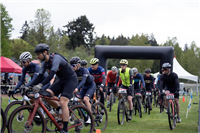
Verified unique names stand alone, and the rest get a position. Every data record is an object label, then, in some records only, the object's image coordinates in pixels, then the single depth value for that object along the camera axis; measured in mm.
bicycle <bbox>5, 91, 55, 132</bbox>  5670
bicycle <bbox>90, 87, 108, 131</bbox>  7512
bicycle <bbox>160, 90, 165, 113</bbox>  13886
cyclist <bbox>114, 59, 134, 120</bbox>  9633
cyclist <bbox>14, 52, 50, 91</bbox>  7320
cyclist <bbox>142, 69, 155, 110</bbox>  14392
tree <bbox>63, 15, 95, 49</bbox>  65438
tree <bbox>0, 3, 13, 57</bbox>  40894
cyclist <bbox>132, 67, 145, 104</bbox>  12352
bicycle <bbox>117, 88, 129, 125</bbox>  8823
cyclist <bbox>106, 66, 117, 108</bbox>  14391
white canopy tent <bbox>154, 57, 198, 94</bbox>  30734
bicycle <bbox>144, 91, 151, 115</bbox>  12945
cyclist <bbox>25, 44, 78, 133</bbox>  5215
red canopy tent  22822
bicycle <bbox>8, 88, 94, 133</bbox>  4902
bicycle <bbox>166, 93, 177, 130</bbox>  8231
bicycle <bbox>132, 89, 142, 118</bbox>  11164
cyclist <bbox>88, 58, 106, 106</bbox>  9070
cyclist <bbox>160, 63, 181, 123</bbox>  8805
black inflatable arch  19422
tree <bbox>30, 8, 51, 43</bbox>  45844
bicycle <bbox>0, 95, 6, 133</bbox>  5294
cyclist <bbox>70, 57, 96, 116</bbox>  7407
